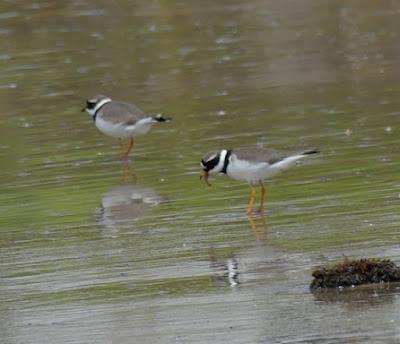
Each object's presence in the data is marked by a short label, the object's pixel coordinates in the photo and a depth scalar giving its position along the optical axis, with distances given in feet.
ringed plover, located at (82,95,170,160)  57.31
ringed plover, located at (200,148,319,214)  44.55
